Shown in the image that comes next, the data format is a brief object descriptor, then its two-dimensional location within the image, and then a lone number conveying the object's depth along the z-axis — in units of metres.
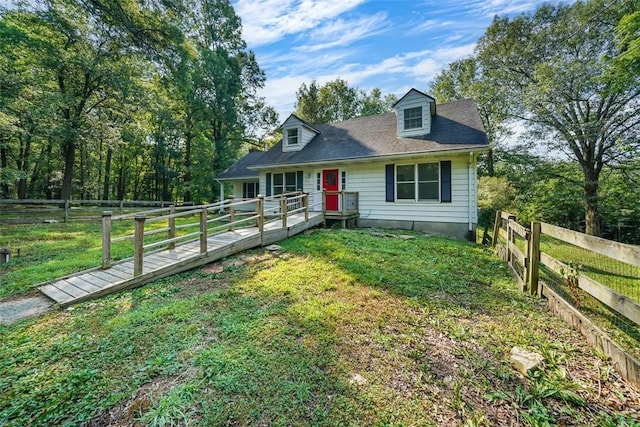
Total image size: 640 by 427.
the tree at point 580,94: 10.75
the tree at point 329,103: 26.50
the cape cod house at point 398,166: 8.74
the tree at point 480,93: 15.30
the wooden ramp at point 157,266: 4.17
